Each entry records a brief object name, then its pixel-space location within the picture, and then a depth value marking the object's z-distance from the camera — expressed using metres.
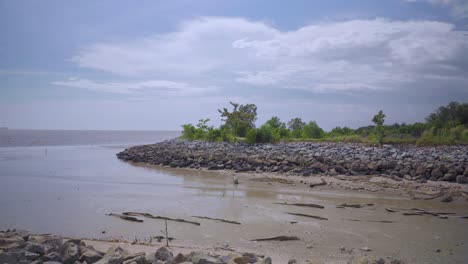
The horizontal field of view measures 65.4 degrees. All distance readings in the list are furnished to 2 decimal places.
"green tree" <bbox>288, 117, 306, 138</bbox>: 36.06
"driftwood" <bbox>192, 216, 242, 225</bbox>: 8.44
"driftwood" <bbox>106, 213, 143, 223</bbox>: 8.66
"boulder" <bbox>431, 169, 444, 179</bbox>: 14.10
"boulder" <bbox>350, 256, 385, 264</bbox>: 4.94
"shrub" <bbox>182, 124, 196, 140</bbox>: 35.84
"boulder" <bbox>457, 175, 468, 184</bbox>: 13.47
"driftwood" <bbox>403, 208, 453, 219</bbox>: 9.55
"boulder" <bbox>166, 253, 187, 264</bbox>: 5.09
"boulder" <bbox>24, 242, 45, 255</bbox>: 5.44
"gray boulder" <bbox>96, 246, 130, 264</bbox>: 5.03
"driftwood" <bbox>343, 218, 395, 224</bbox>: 8.84
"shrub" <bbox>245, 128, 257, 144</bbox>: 25.14
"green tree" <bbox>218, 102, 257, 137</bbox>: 30.16
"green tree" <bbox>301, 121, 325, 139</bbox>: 29.09
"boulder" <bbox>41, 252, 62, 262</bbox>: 5.26
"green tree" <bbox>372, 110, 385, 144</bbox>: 22.03
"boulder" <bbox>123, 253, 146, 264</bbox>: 5.01
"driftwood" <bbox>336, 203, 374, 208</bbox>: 10.49
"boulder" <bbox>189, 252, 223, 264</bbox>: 4.92
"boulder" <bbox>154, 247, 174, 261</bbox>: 5.29
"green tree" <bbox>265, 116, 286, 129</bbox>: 33.03
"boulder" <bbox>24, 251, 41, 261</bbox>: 5.20
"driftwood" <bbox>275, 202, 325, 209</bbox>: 10.34
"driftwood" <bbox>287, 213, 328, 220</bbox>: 9.00
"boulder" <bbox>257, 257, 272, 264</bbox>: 5.05
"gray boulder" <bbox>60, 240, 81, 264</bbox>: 5.27
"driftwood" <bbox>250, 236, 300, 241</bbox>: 7.11
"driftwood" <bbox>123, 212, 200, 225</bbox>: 8.53
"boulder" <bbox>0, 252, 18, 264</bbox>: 4.89
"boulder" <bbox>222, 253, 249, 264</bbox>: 5.01
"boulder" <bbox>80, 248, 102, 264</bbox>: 5.32
